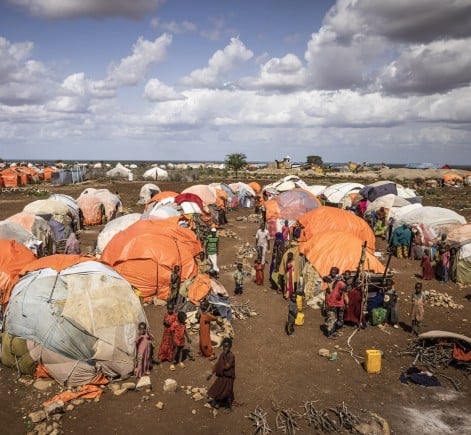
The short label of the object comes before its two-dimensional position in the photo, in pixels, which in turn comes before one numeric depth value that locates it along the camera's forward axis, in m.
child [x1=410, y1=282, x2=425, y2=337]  10.64
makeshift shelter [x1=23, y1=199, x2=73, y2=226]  20.71
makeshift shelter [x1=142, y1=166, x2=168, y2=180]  60.59
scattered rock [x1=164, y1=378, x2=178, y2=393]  8.30
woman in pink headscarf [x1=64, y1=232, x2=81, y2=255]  15.71
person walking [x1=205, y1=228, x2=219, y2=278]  15.55
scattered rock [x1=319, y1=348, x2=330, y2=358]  9.90
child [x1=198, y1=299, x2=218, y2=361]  9.36
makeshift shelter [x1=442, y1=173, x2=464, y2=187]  57.95
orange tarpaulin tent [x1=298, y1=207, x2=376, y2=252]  17.45
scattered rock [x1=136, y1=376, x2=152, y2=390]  8.29
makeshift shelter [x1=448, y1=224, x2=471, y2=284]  15.29
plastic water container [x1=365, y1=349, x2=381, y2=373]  9.08
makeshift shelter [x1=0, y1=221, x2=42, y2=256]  13.91
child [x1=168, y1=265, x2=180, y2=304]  11.94
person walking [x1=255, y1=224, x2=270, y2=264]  16.09
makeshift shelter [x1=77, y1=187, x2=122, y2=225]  26.00
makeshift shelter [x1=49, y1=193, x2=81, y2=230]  23.52
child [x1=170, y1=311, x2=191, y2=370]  9.02
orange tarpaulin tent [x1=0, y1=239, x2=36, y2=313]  10.59
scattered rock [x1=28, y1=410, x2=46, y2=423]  7.24
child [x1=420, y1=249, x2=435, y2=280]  16.09
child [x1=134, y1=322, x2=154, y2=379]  8.62
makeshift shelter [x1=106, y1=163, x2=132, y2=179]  59.81
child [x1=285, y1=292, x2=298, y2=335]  10.97
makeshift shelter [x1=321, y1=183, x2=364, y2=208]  30.92
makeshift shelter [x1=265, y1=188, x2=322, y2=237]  22.64
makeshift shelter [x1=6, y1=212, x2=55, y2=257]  16.12
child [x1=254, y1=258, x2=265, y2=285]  15.04
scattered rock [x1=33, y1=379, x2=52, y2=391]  8.30
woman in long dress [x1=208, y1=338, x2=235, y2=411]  7.27
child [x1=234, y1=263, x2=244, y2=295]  13.82
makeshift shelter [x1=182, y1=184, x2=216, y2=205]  27.38
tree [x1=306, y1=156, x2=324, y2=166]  102.01
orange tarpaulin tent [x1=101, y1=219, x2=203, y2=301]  12.78
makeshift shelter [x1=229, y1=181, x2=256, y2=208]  35.50
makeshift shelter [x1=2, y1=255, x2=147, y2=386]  8.36
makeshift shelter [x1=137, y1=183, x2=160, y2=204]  36.53
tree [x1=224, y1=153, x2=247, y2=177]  67.19
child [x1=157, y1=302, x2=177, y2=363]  9.15
